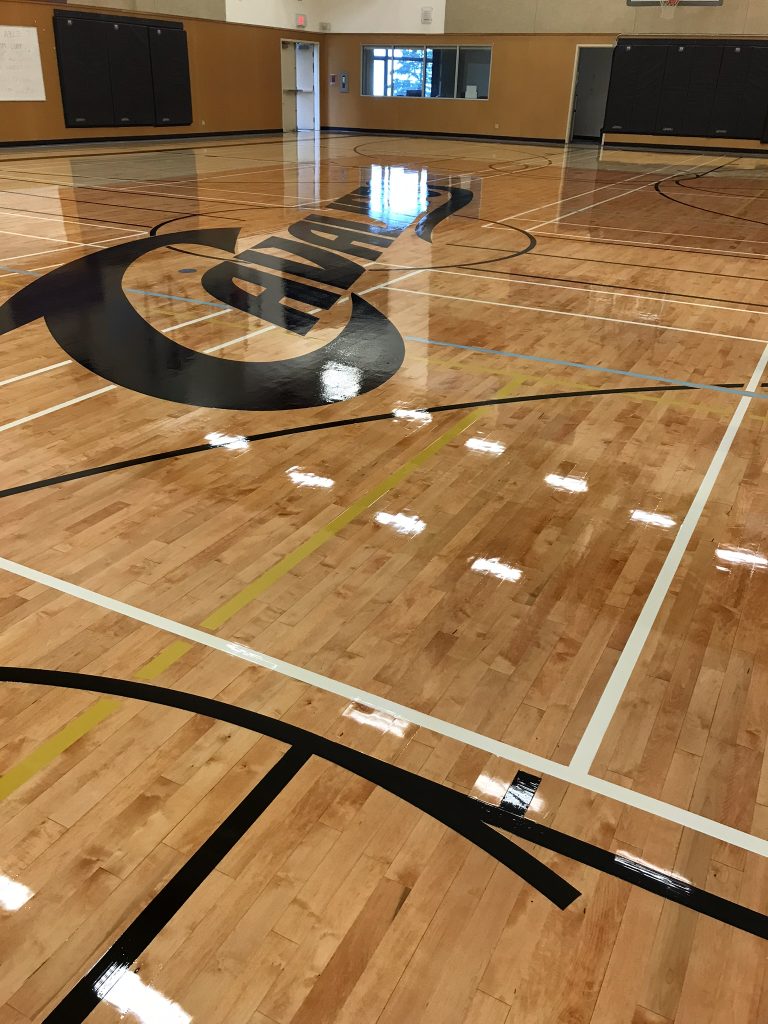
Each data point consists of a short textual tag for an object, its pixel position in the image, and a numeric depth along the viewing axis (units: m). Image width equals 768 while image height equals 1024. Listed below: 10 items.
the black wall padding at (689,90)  21.30
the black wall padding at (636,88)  21.69
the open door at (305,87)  26.75
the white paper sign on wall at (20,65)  18.25
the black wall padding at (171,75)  21.52
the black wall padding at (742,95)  20.89
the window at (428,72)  24.83
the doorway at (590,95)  26.23
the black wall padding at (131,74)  20.47
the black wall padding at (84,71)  19.38
